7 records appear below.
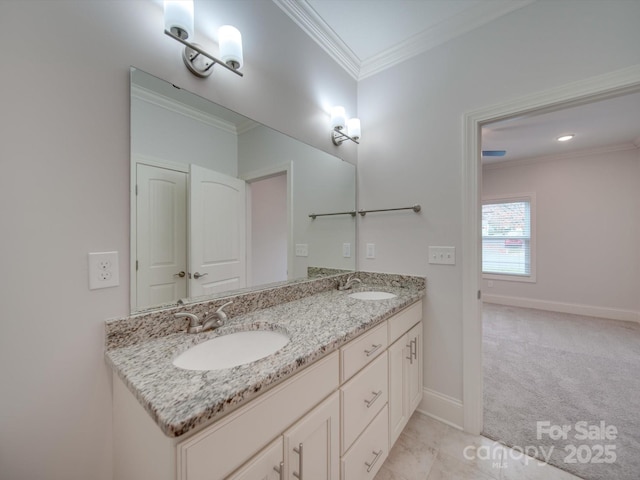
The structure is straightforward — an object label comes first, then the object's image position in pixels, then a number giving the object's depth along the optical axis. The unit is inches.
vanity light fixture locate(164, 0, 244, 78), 37.9
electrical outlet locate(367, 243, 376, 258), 83.2
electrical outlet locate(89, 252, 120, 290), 34.4
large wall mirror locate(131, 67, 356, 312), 39.9
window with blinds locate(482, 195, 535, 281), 173.2
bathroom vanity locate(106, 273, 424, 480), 23.8
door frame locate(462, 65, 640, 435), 64.7
